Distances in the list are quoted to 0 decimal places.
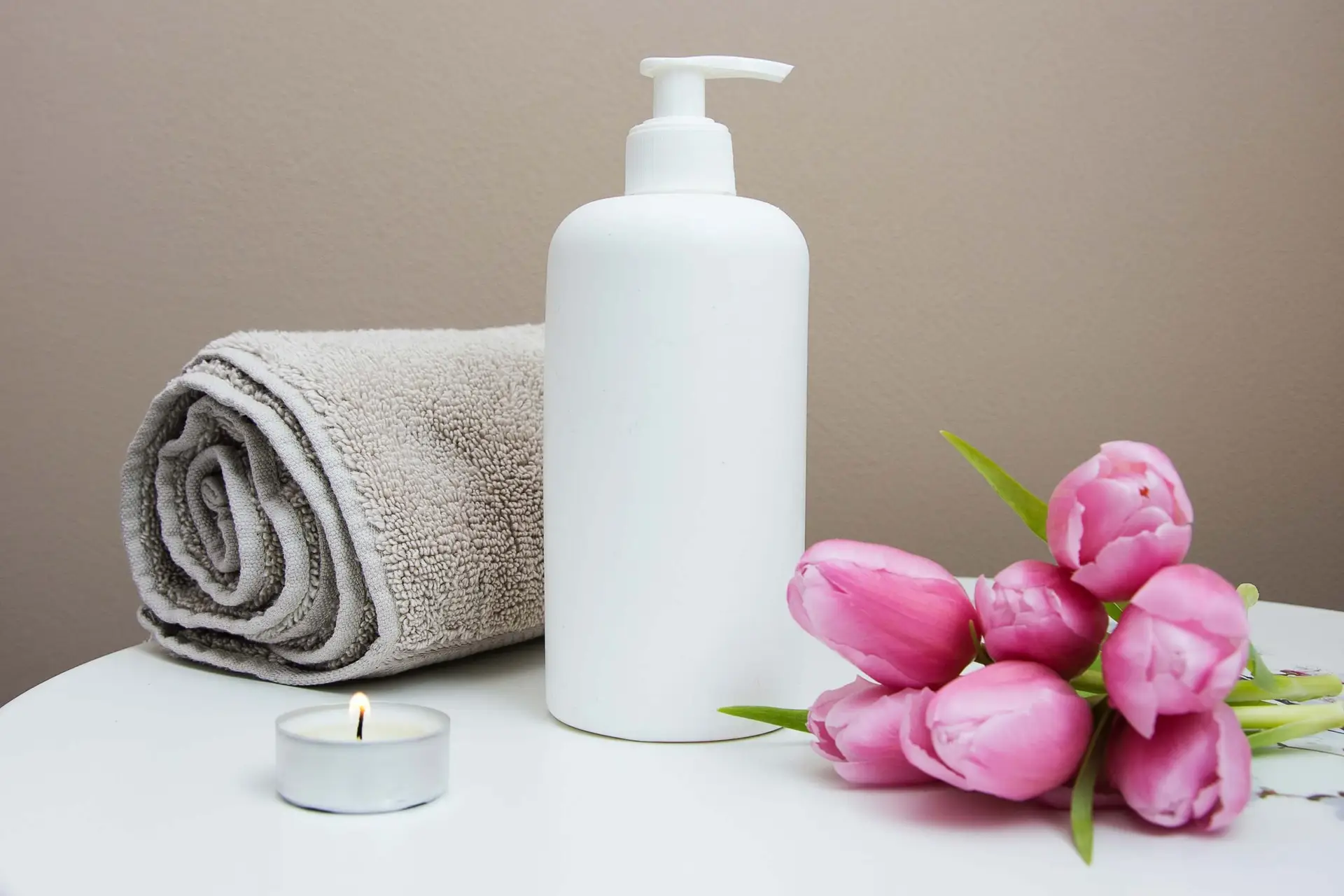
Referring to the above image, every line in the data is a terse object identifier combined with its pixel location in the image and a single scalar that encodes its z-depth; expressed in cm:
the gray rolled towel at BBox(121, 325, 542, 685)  46
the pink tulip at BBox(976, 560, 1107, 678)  34
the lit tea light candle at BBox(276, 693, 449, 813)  34
